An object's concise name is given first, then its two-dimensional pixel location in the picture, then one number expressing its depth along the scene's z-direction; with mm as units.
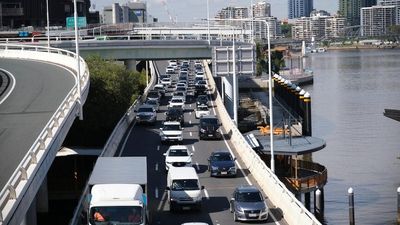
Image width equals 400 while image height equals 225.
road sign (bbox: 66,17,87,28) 110575
